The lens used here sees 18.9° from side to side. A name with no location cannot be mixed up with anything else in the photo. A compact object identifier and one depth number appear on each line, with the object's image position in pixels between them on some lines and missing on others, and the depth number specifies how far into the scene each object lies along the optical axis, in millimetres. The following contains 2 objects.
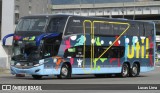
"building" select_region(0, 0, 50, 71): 41062
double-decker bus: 26391
